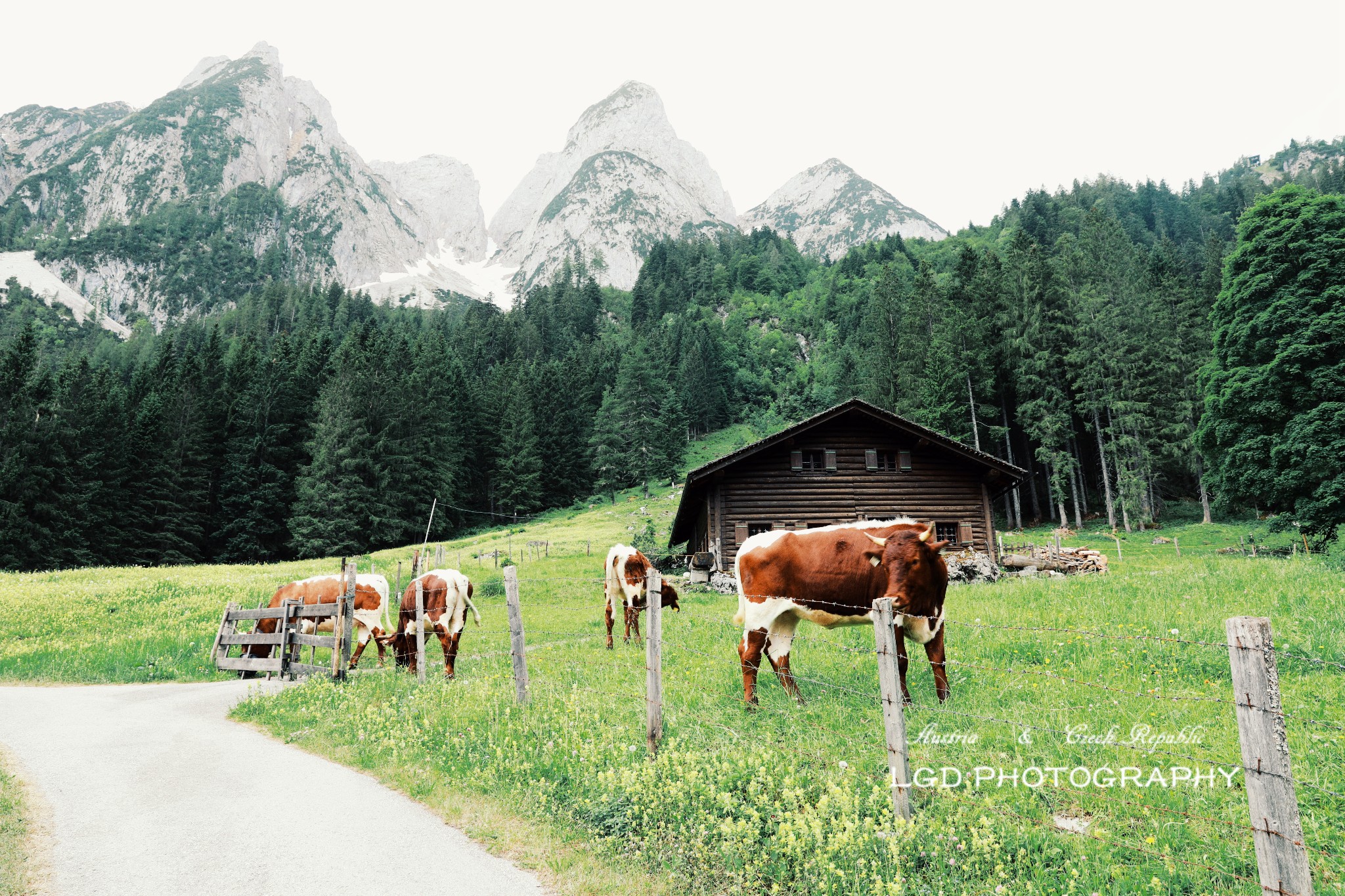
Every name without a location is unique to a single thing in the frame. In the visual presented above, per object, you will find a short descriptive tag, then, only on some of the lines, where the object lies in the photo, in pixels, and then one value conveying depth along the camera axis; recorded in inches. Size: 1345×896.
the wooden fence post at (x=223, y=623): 686.5
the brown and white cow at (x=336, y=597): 616.7
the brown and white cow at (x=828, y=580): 345.1
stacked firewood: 1024.2
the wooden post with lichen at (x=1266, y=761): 133.6
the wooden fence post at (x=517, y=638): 366.9
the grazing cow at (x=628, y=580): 711.7
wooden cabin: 1101.1
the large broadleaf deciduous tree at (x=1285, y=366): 1087.6
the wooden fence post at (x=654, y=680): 278.5
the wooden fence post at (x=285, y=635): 567.2
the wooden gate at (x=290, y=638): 513.0
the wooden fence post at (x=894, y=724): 209.3
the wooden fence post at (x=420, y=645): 443.5
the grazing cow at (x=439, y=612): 563.5
